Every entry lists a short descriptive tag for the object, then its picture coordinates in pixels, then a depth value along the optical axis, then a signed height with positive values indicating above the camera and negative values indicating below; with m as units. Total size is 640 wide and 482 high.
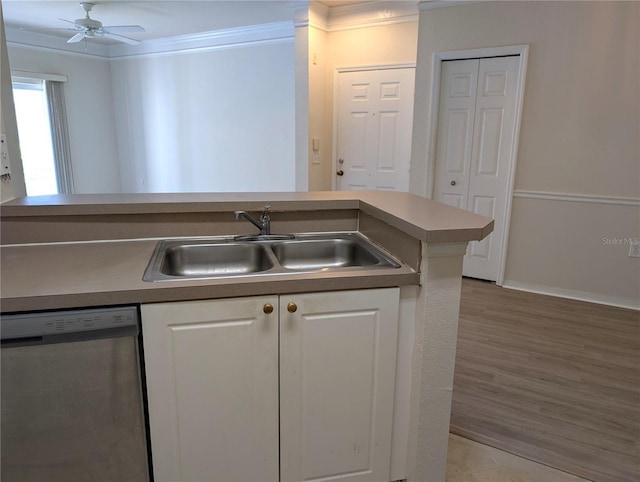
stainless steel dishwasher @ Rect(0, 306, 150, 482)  1.23 -0.72
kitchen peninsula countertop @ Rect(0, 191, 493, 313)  1.31 -0.35
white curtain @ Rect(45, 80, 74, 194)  6.04 +0.16
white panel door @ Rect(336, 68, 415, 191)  4.55 +0.24
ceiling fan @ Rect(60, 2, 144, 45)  4.01 +1.11
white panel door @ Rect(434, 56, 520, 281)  3.74 +0.08
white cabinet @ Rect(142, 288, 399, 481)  1.37 -0.78
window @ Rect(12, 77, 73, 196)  5.84 +0.16
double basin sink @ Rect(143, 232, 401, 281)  1.76 -0.43
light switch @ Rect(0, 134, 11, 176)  1.81 -0.05
